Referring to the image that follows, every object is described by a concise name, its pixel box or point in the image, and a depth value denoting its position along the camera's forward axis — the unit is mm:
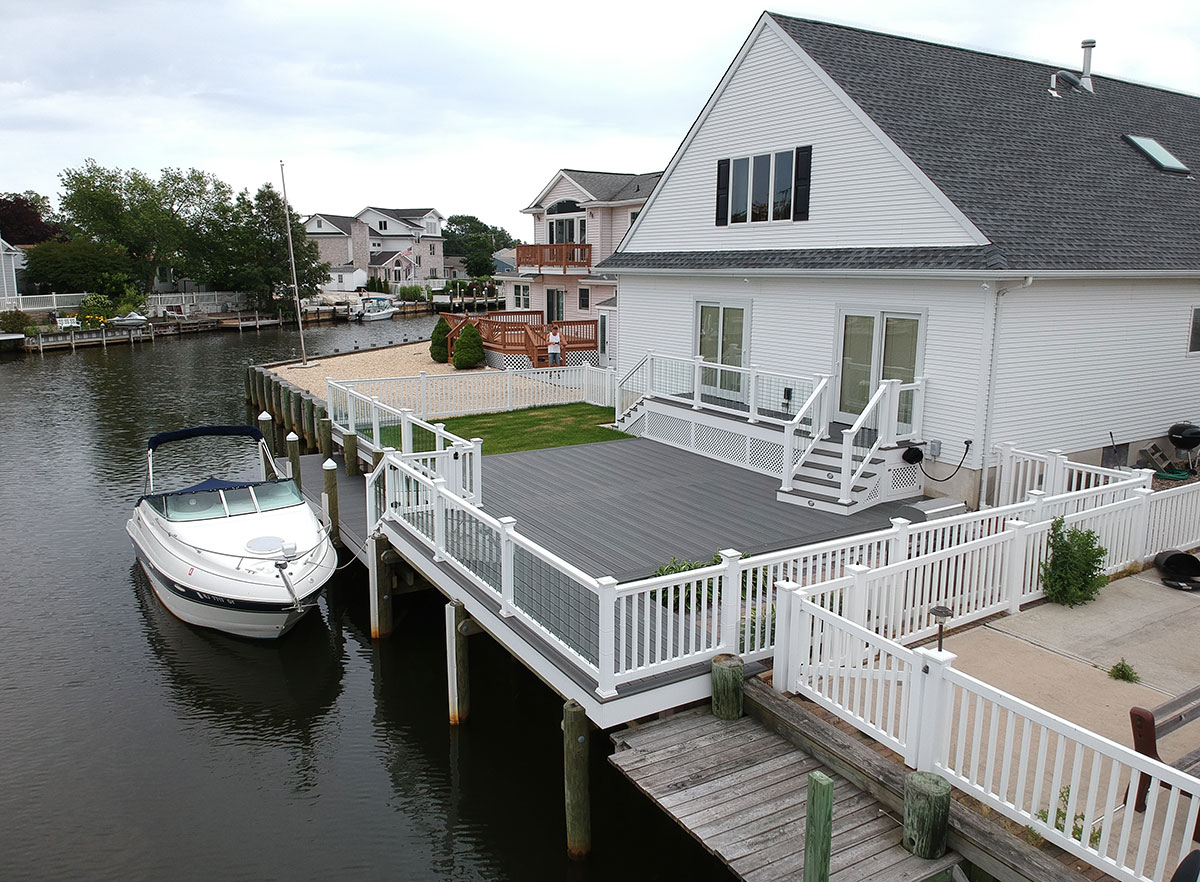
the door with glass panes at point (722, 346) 17609
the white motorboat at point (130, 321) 57312
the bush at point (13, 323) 52062
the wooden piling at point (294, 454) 18525
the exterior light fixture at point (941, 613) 7345
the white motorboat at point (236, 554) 13453
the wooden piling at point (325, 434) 19998
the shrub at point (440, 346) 35688
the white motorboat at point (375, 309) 71375
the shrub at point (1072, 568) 10055
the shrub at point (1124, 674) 8227
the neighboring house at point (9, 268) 61250
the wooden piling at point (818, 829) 5695
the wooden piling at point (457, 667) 10867
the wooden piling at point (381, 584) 13552
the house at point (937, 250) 13344
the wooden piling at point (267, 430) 19812
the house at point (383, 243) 91594
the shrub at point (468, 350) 33281
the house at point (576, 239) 35906
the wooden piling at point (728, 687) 8031
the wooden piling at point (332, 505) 16125
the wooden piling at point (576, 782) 8172
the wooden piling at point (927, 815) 6156
